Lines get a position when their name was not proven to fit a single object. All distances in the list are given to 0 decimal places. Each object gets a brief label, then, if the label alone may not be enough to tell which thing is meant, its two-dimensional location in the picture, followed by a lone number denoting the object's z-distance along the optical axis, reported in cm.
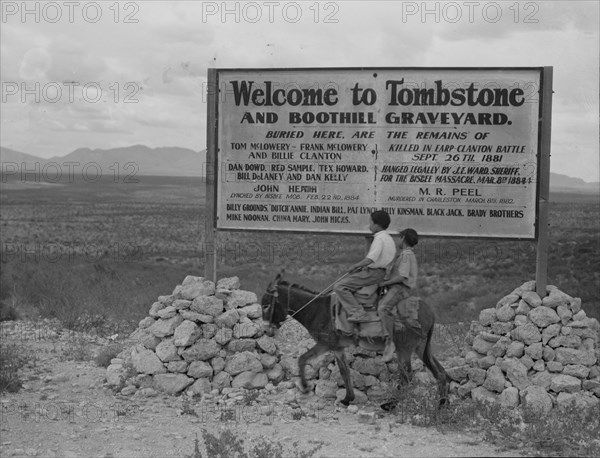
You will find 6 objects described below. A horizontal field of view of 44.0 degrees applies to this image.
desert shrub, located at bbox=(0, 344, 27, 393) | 981
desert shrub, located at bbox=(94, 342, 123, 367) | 1125
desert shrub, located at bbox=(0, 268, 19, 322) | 1521
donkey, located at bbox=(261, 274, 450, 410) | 902
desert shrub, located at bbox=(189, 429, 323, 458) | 690
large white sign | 999
